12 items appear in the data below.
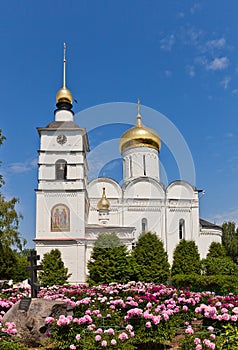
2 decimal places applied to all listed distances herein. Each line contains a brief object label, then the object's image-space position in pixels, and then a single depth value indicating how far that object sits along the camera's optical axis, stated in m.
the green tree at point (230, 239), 43.31
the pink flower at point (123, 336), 6.12
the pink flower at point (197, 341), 5.89
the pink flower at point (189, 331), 6.27
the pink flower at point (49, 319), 6.94
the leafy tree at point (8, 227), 21.18
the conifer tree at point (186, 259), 27.09
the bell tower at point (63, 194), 24.45
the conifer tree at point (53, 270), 21.73
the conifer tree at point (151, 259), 24.27
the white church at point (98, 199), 24.78
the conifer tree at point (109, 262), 21.25
